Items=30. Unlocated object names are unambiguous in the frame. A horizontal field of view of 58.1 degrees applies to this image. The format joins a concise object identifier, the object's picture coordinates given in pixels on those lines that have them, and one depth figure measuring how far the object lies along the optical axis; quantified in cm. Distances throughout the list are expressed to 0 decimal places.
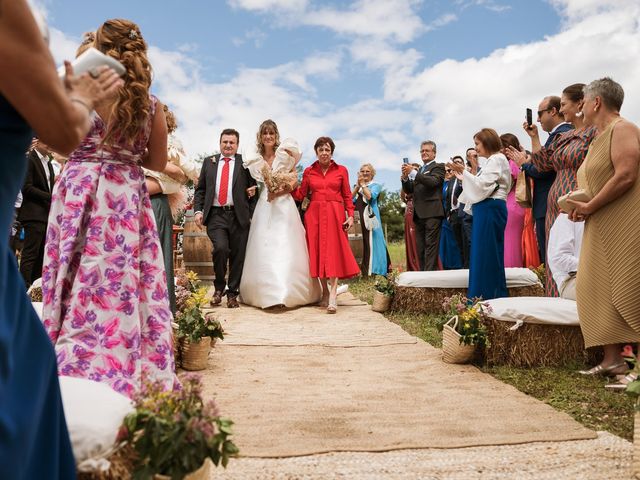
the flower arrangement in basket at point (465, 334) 378
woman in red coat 634
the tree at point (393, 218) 2570
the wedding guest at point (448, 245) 868
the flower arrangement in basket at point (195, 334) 369
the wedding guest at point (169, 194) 398
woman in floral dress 221
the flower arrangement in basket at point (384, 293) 611
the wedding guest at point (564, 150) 389
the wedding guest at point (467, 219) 779
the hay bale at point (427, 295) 559
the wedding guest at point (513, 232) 686
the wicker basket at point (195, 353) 370
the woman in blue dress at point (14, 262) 98
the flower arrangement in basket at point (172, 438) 144
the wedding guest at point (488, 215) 496
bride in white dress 639
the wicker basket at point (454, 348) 379
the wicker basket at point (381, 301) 610
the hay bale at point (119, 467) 133
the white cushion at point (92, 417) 132
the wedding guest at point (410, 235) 857
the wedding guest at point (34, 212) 541
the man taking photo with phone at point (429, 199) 775
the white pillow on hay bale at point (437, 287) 557
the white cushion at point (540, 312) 361
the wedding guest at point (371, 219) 952
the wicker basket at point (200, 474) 144
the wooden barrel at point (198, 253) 855
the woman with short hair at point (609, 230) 307
